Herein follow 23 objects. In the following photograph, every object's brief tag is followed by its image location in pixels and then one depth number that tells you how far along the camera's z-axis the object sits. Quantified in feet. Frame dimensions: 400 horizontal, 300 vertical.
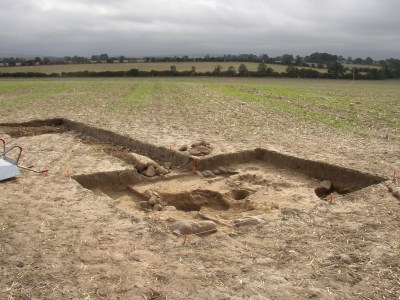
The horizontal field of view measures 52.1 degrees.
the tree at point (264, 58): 292.77
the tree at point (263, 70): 227.81
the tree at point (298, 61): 274.24
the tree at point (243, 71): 225.91
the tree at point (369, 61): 297.08
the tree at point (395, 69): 224.33
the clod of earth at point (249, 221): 20.52
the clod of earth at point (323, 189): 28.38
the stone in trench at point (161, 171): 32.19
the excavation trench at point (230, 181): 27.20
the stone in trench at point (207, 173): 31.94
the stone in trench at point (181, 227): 19.59
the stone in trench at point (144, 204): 26.03
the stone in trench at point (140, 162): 32.15
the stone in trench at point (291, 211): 21.65
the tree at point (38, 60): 280.45
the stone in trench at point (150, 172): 31.48
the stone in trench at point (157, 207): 25.21
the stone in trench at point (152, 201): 26.08
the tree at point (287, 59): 282.32
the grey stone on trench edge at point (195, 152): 34.29
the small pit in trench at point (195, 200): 27.40
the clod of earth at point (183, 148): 35.73
